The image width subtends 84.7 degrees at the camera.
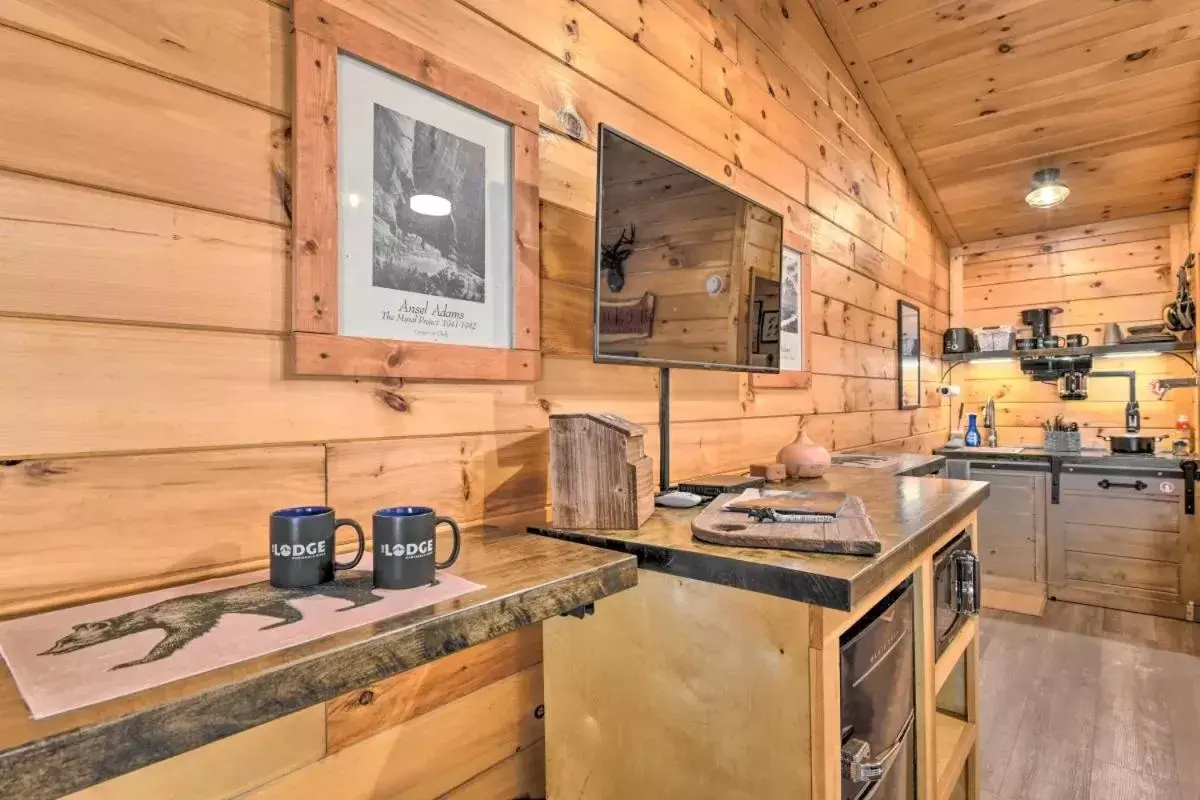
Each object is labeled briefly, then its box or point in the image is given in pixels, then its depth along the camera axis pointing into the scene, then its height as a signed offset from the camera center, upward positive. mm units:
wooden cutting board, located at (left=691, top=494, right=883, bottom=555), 1010 -220
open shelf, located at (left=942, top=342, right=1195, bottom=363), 3670 +283
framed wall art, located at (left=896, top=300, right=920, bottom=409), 3604 +258
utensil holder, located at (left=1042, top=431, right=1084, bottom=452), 3807 -253
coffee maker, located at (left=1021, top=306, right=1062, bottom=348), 4191 +495
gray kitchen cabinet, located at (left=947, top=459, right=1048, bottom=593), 3693 -689
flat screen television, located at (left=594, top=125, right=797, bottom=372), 1329 +303
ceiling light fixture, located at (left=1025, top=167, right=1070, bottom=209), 3604 +1151
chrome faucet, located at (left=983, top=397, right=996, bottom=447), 4309 -144
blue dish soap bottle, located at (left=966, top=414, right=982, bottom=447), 4301 -245
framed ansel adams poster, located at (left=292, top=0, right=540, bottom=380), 1034 +332
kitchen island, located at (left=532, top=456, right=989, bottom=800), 965 -447
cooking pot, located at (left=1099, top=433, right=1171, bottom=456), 3596 -250
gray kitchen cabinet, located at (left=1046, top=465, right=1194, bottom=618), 3383 -760
